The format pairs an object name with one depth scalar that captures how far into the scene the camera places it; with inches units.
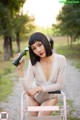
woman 156.4
